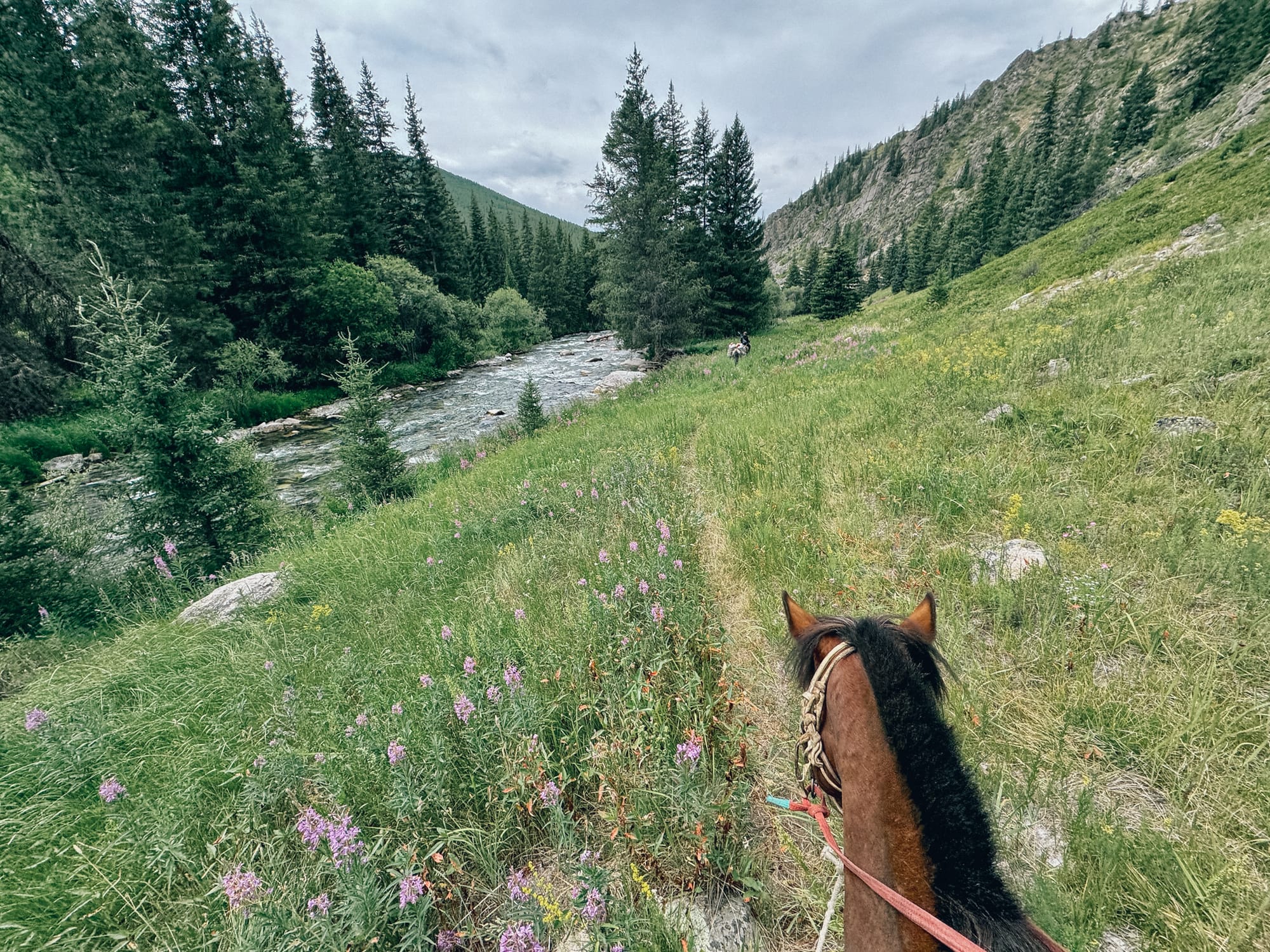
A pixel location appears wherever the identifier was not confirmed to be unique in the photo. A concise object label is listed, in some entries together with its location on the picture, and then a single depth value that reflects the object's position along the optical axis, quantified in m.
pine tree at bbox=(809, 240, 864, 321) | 35.47
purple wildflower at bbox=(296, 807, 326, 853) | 2.20
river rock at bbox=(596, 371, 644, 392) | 20.77
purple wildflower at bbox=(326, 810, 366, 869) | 2.04
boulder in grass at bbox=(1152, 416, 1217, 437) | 4.22
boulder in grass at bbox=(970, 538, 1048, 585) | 3.51
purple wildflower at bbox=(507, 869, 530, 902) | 2.00
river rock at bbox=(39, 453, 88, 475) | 15.15
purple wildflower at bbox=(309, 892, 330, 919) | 1.97
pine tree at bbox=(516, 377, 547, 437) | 13.93
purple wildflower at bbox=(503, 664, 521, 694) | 2.75
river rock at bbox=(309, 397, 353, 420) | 22.14
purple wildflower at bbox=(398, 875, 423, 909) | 1.91
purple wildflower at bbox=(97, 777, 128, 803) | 2.45
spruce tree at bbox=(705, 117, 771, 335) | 28.72
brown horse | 1.19
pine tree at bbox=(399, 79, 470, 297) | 39.09
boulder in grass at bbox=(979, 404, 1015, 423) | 5.76
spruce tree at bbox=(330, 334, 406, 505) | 10.22
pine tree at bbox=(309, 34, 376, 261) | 32.62
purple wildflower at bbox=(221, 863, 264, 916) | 2.01
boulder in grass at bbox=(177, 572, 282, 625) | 5.55
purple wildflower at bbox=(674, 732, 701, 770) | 2.26
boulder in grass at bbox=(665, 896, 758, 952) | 1.98
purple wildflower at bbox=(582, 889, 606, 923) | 1.85
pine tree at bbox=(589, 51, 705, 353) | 23.20
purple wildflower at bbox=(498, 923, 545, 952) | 1.81
